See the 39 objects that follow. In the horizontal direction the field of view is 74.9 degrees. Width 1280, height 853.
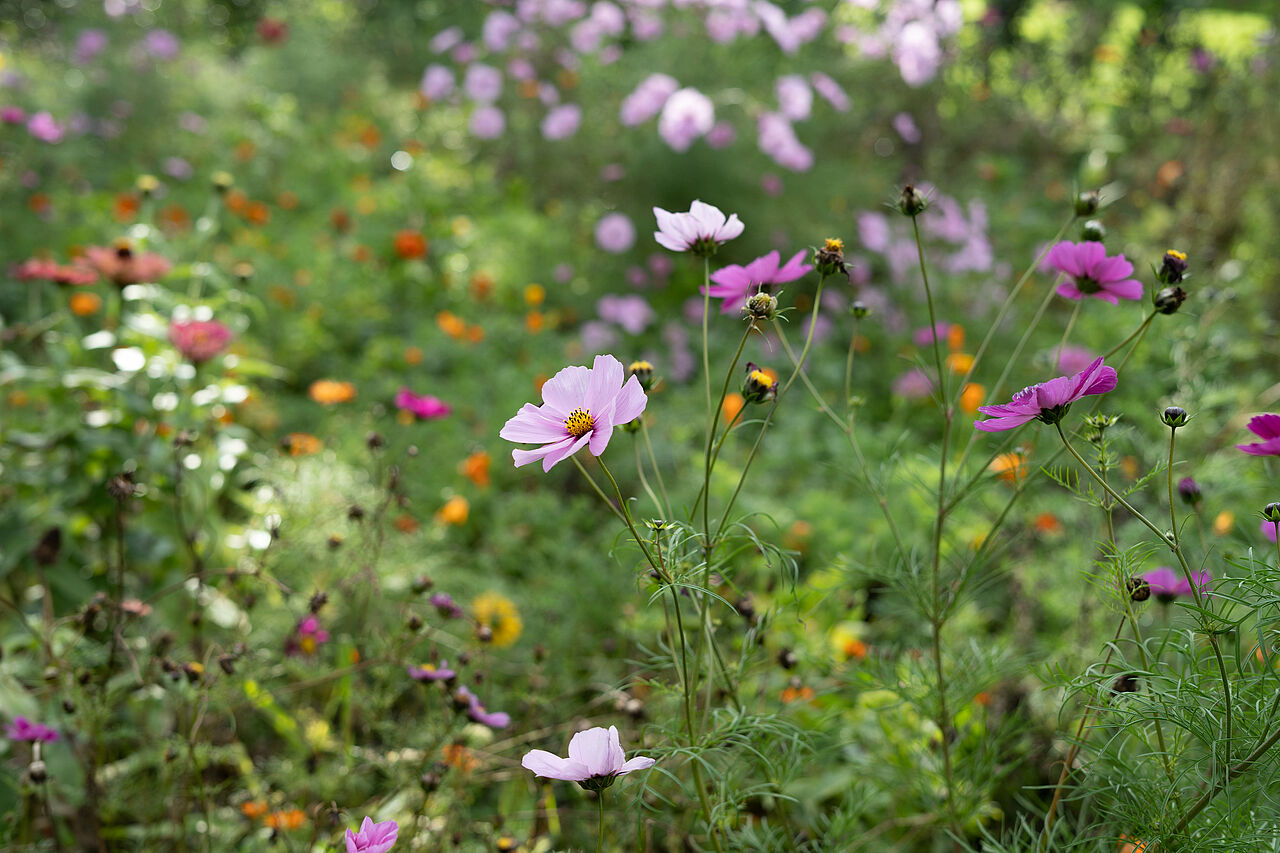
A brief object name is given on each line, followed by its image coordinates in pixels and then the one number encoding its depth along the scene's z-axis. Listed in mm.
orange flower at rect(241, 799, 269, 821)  1184
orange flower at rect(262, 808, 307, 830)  1162
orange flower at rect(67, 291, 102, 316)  2305
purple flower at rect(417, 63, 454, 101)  4203
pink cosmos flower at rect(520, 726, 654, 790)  685
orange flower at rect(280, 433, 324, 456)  1938
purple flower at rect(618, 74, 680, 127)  3035
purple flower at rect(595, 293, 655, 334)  2908
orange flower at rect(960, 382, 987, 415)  2250
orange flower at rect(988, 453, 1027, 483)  910
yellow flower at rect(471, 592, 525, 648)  1592
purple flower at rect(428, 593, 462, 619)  1122
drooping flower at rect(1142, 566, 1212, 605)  977
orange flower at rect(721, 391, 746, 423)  2396
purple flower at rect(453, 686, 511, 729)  1003
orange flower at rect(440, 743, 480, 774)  1116
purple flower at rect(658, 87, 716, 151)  2857
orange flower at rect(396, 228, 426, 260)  2893
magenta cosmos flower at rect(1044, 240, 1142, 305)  912
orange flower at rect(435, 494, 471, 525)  1789
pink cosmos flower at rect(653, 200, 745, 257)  843
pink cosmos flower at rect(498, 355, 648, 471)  692
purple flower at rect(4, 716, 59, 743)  1044
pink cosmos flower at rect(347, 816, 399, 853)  706
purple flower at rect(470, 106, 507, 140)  3857
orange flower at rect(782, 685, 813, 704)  1290
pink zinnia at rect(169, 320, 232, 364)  1615
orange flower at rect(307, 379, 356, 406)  1824
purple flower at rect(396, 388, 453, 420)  1481
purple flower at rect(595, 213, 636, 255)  3137
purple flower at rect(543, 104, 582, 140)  3504
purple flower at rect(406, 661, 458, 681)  1005
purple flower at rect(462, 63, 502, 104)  3984
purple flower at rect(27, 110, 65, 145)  2549
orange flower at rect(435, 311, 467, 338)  2586
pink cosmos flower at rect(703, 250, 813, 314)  893
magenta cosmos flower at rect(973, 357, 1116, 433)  684
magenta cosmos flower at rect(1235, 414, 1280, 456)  677
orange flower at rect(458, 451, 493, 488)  2014
